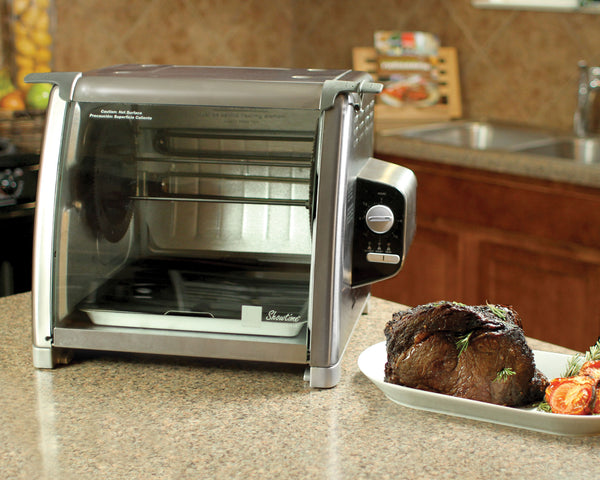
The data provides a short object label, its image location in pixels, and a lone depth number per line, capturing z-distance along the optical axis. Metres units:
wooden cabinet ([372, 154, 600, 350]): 1.97
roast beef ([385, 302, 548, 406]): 0.84
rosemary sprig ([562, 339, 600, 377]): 0.90
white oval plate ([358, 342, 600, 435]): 0.81
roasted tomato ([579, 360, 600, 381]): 0.86
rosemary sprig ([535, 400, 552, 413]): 0.84
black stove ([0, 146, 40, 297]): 1.87
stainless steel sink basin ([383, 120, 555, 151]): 2.49
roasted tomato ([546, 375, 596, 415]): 0.82
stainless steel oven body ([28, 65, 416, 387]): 0.92
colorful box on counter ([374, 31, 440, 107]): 2.69
